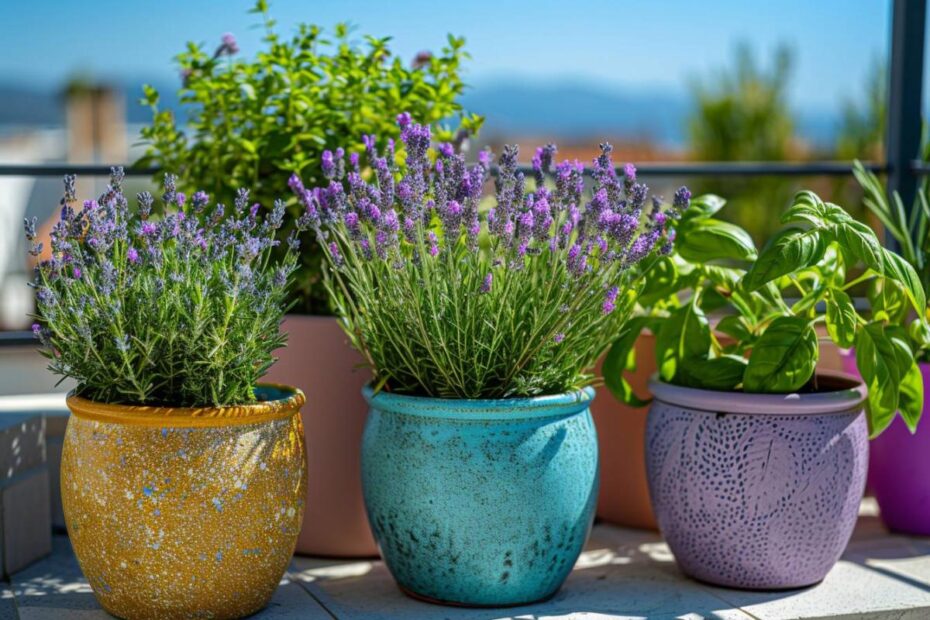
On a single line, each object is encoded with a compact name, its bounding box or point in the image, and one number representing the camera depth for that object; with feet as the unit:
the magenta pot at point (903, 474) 8.63
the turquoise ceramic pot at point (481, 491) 6.84
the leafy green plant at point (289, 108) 8.25
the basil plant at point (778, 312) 7.08
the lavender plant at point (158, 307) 6.36
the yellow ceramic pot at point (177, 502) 6.38
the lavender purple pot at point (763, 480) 7.27
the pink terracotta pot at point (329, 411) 7.99
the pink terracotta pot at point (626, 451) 8.76
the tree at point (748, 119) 35.73
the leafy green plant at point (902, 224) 8.68
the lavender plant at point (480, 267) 6.64
